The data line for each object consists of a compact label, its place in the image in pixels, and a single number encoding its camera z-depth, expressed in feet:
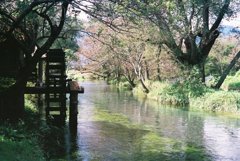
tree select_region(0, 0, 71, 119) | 44.96
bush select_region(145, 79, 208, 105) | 93.76
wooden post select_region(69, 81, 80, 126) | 58.49
